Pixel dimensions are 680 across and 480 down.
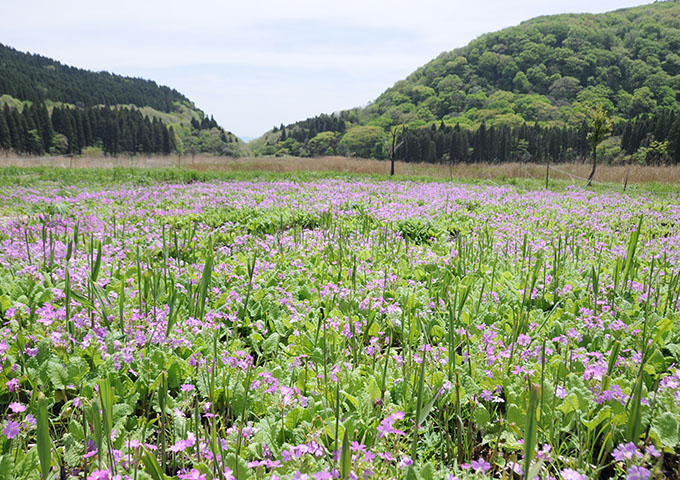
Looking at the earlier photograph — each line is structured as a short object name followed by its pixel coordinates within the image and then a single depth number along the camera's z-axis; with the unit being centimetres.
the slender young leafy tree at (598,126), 2059
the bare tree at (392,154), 2347
